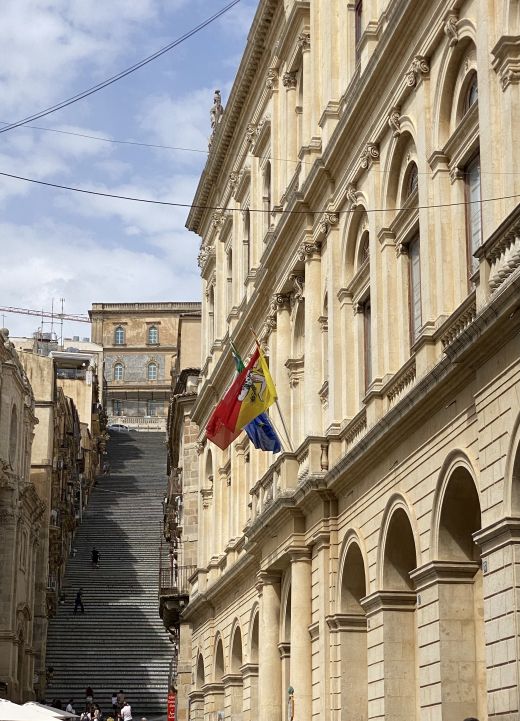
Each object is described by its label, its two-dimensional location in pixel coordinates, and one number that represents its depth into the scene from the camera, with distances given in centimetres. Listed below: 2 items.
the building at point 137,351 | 13388
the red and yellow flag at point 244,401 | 3081
